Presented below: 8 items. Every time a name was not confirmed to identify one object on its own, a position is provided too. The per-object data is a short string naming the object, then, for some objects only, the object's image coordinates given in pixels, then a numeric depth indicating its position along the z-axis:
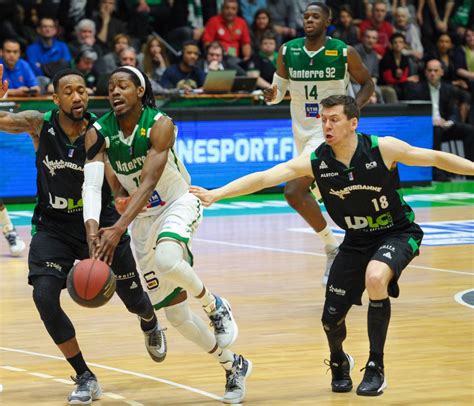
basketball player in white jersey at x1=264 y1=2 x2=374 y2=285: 17.58
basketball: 10.37
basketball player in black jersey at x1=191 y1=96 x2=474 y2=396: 11.32
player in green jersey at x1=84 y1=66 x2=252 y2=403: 10.91
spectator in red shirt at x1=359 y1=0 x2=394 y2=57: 33.28
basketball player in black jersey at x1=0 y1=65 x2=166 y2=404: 11.31
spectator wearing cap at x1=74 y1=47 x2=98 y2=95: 27.63
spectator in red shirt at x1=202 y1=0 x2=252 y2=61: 30.76
